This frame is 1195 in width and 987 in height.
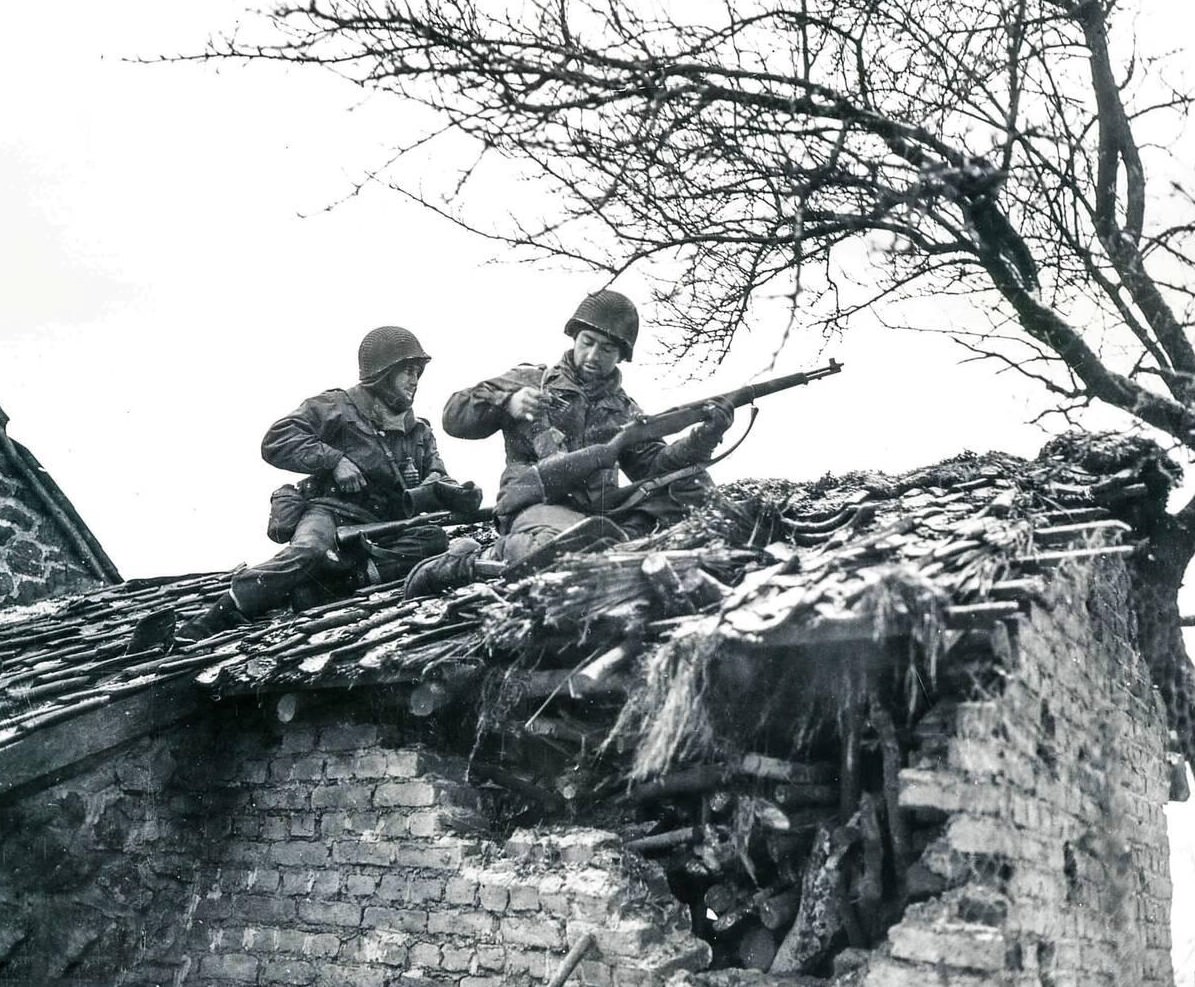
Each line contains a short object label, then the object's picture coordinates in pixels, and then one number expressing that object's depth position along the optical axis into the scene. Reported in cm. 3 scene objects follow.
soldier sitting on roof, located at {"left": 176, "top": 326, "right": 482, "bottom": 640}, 734
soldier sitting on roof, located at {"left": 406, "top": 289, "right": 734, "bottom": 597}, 664
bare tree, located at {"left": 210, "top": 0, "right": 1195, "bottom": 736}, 625
